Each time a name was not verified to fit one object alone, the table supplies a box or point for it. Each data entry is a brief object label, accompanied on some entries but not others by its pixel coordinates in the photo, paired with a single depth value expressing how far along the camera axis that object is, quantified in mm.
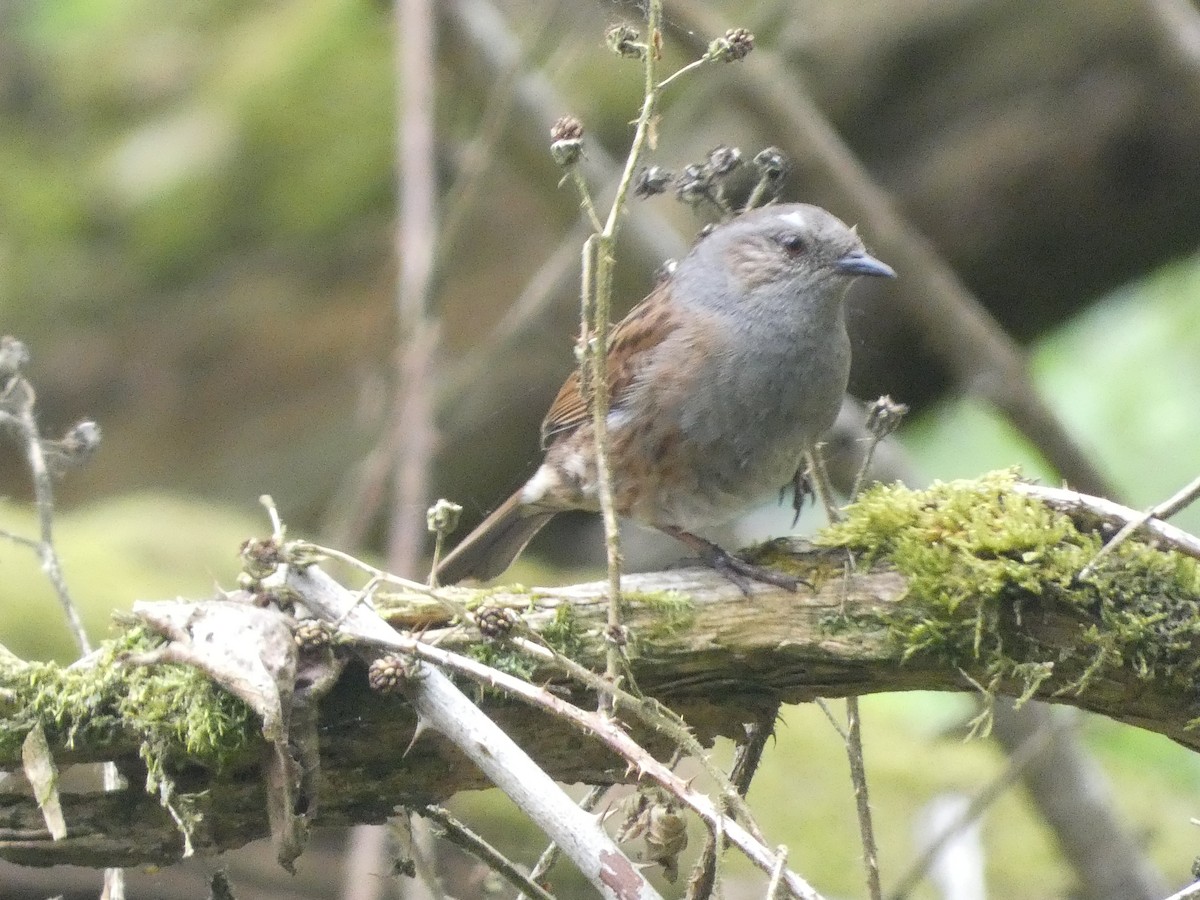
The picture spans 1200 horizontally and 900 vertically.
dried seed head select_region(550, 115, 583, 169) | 4309
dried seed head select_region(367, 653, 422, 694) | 4234
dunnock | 6746
